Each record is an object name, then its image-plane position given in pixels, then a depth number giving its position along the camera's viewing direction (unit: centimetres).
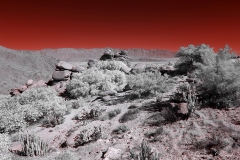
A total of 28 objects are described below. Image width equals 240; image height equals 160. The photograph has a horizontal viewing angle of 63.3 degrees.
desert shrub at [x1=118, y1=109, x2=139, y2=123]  873
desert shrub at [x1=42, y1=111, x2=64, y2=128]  991
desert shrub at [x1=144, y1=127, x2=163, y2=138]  688
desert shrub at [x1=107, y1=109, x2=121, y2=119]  949
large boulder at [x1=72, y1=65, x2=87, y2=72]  1911
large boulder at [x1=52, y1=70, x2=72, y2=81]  1804
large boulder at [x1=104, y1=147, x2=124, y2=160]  591
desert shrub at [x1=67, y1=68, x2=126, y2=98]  1406
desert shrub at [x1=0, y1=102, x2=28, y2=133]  960
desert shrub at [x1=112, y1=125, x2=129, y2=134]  777
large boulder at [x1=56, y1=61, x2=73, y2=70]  1928
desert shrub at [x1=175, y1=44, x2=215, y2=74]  1442
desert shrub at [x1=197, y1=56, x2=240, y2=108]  788
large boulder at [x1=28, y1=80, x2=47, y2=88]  1763
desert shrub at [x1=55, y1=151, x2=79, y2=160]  600
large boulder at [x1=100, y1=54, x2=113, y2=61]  2530
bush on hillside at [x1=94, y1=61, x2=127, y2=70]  1918
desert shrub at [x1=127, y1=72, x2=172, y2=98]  1099
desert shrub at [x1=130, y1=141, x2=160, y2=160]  515
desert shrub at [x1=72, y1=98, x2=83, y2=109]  1194
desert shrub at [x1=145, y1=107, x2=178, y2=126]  753
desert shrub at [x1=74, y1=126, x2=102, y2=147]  743
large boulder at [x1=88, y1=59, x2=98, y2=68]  2055
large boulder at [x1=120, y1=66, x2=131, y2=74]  1899
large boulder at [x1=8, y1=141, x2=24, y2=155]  721
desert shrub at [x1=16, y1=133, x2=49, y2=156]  691
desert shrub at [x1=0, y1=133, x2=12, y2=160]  597
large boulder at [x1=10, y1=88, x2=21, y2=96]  1733
